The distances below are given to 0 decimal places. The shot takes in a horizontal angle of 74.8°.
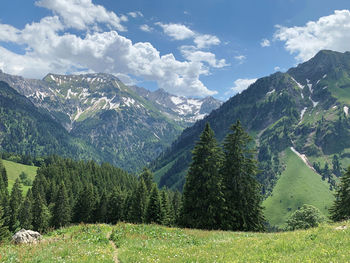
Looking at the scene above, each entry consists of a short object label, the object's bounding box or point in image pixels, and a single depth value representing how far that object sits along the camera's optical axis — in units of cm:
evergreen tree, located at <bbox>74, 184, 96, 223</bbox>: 8006
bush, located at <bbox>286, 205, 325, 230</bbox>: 6268
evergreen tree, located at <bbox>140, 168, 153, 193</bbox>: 9216
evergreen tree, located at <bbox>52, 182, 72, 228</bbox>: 8044
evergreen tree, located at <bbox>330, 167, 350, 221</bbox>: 4747
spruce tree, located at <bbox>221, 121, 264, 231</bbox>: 3644
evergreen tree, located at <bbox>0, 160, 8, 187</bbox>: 13198
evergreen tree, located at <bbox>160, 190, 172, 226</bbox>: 6212
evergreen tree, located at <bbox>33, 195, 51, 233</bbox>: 7869
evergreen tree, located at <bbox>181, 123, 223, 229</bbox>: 3603
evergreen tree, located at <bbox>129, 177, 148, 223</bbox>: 6700
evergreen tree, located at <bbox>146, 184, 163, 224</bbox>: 6119
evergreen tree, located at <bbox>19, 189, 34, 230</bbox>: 7739
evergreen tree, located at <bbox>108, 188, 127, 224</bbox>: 7688
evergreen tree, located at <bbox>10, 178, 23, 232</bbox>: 8016
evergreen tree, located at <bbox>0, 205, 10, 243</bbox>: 6356
